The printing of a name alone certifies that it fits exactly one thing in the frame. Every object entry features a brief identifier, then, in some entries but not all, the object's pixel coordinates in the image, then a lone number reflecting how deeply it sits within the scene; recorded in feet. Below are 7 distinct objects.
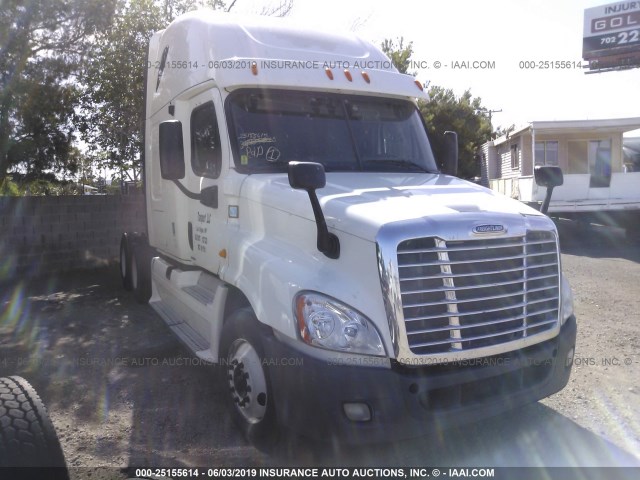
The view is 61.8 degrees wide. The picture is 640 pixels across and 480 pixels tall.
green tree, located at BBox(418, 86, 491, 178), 78.23
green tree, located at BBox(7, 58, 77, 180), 39.55
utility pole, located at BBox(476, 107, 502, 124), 98.66
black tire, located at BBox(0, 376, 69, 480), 8.14
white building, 49.73
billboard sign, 80.07
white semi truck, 9.86
